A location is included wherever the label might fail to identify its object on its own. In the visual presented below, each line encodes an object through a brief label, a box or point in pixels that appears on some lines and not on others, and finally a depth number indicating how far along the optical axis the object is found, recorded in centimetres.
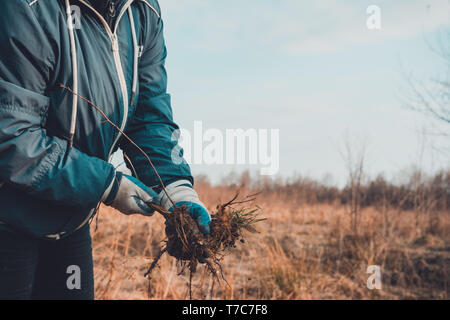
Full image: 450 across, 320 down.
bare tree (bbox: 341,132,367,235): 552
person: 120
